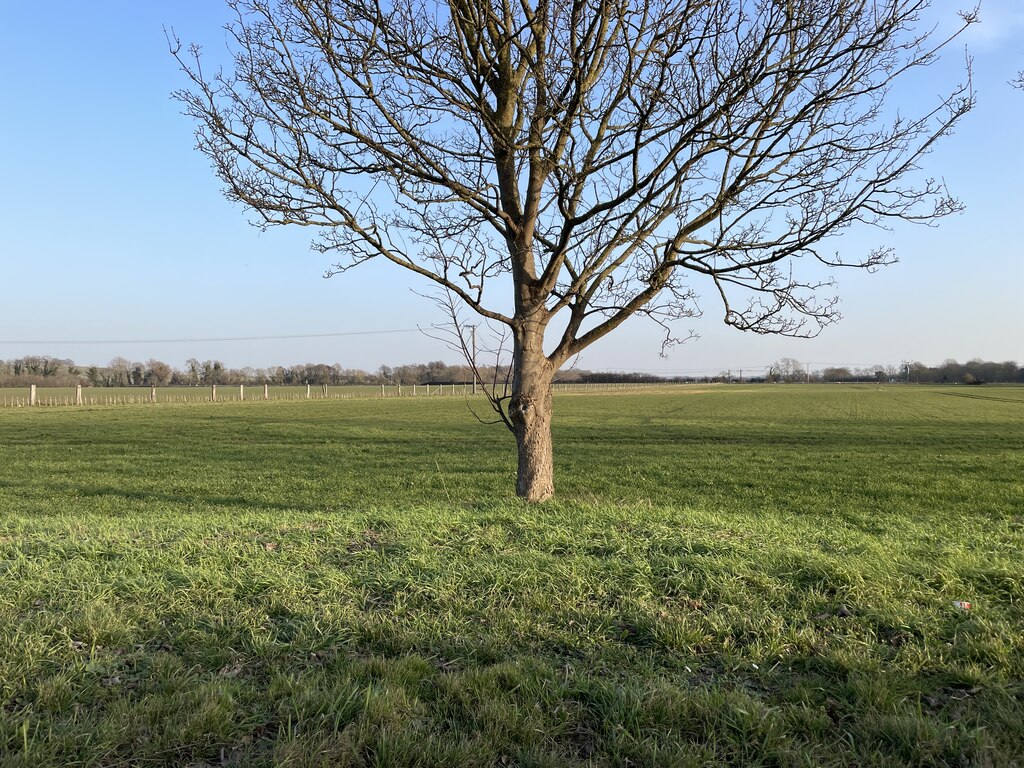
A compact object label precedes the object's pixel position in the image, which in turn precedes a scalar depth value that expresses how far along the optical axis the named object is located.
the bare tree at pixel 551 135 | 6.62
